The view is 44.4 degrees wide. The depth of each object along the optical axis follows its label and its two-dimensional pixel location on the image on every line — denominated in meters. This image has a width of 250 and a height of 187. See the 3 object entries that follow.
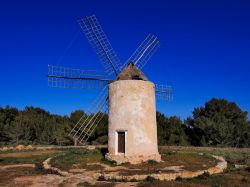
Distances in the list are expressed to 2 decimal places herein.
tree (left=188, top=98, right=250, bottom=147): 38.97
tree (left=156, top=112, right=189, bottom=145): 39.56
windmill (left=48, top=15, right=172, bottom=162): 20.31
